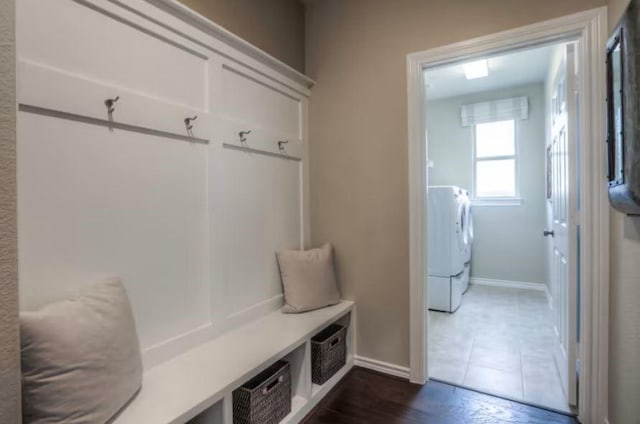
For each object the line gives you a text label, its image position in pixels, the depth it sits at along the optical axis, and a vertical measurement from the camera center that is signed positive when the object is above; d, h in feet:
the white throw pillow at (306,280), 7.29 -1.51
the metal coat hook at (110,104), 4.41 +1.41
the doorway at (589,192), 5.51 +0.26
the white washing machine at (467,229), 13.53 -0.84
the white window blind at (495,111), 14.49 +4.29
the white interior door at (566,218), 6.03 -0.20
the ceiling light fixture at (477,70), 11.80 +4.97
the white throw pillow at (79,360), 3.18 -1.47
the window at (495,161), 15.21 +2.18
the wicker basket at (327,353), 6.73 -2.91
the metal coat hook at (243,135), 6.47 +1.46
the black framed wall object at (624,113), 3.56 +1.09
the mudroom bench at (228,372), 4.00 -2.22
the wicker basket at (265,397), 5.05 -2.86
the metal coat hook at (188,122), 5.42 +1.43
